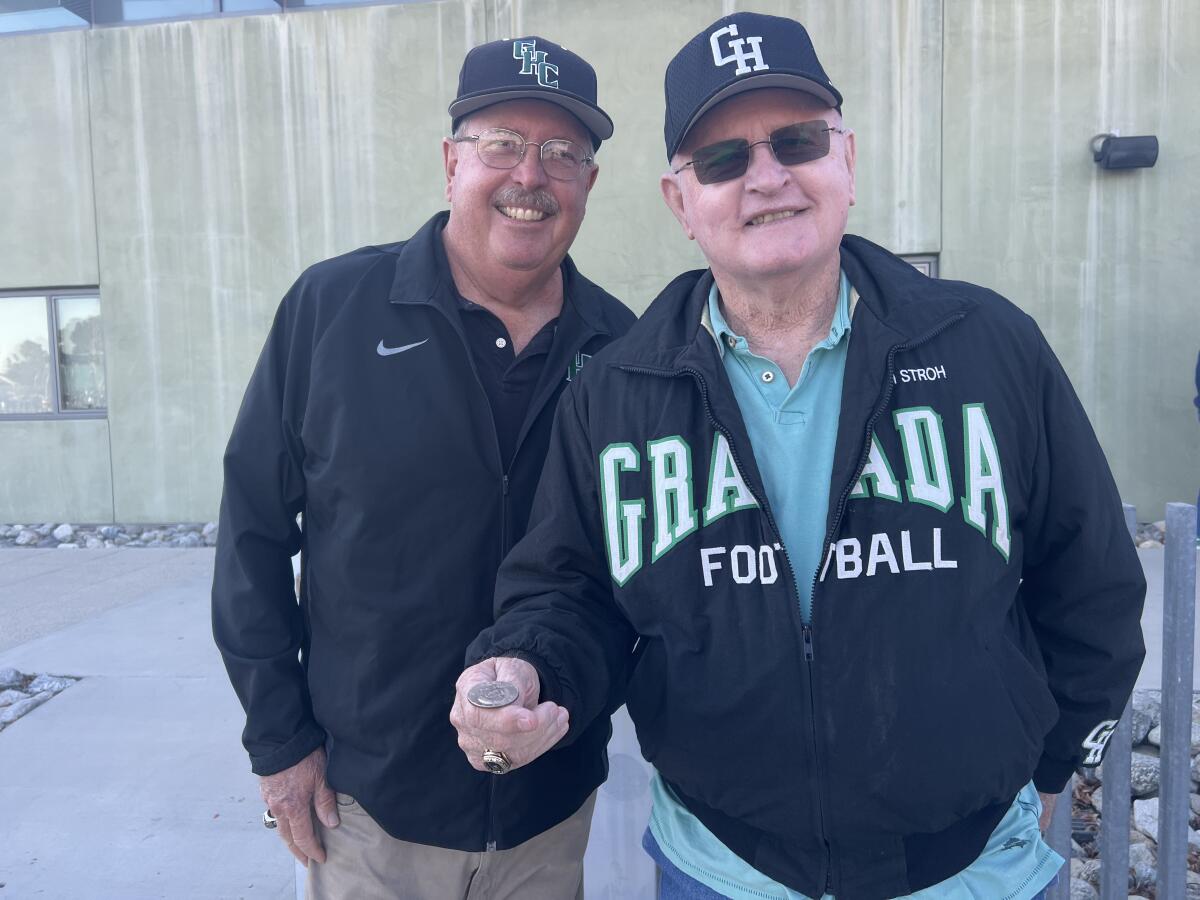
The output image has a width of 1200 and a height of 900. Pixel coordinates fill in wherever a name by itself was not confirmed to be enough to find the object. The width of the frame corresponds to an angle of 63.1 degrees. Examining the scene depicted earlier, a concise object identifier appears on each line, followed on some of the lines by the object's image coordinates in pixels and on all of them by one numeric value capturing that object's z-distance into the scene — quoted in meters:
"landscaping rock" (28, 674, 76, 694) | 4.85
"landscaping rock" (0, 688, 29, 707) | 4.75
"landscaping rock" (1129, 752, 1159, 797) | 3.85
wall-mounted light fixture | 7.71
